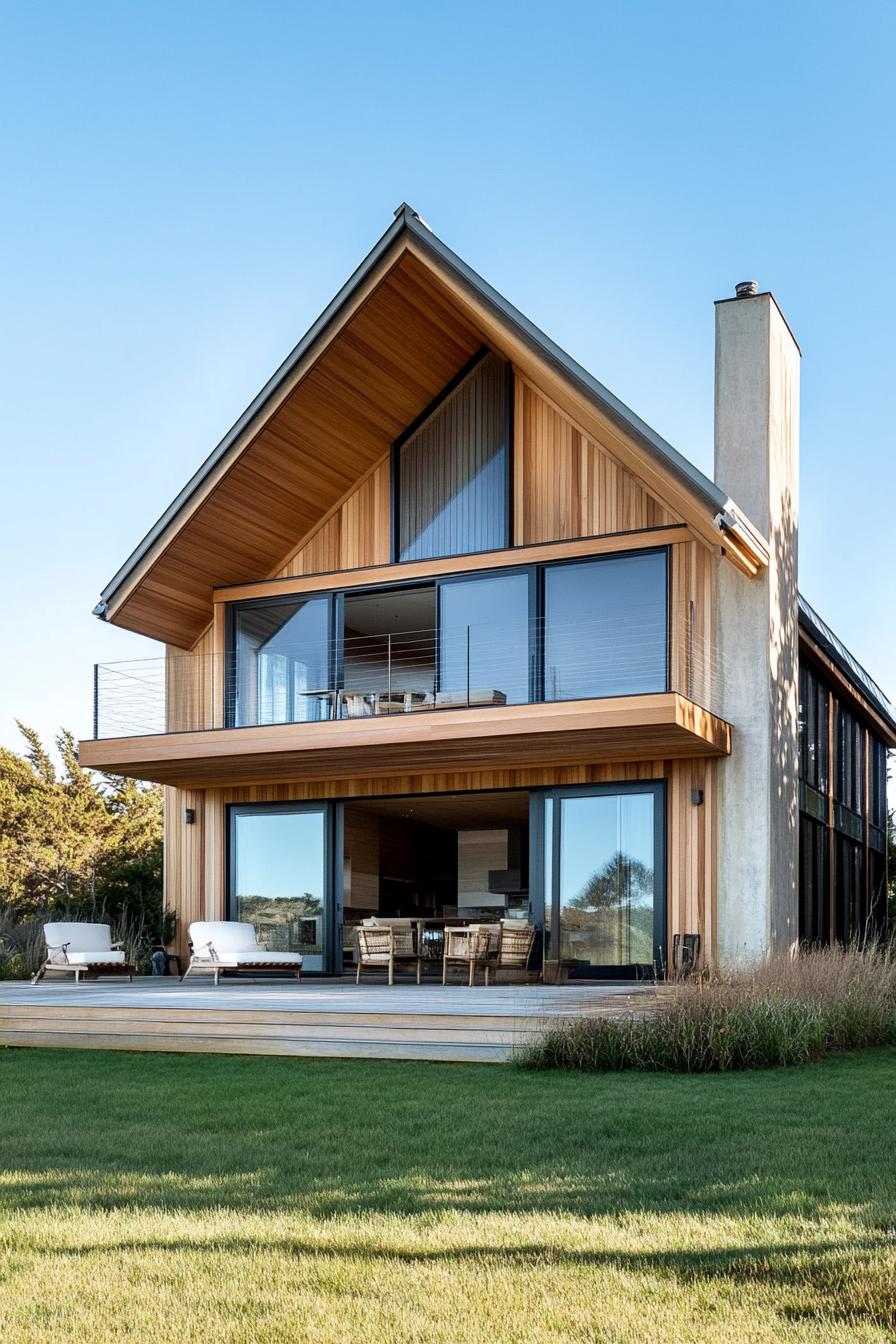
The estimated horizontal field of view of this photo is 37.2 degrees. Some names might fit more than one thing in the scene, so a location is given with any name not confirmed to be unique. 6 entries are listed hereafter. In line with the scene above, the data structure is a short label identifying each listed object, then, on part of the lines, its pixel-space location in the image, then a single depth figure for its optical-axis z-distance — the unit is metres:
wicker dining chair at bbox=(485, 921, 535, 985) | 13.68
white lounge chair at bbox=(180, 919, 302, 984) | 14.36
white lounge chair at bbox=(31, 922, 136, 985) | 14.61
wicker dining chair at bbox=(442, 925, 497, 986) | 13.38
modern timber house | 13.81
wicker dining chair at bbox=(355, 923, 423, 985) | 13.86
